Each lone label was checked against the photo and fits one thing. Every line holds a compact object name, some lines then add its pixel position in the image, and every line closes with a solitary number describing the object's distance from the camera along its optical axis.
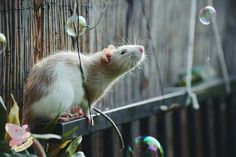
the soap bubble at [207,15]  3.91
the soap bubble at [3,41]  2.96
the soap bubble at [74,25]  3.27
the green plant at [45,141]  3.05
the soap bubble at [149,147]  3.58
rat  3.23
